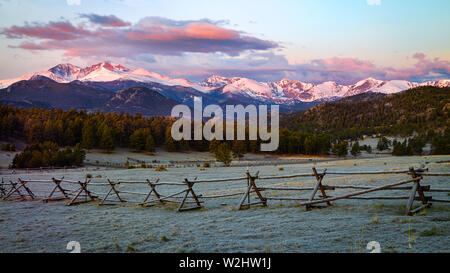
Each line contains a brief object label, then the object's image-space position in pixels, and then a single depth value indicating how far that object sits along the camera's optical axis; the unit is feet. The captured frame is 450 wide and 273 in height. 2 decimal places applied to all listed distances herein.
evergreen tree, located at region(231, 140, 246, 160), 397.08
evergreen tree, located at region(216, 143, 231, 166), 282.77
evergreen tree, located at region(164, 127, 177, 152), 444.14
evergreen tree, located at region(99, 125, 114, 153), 393.29
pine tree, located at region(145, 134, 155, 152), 421.18
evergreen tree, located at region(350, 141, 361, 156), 436.35
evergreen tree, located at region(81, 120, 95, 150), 392.22
